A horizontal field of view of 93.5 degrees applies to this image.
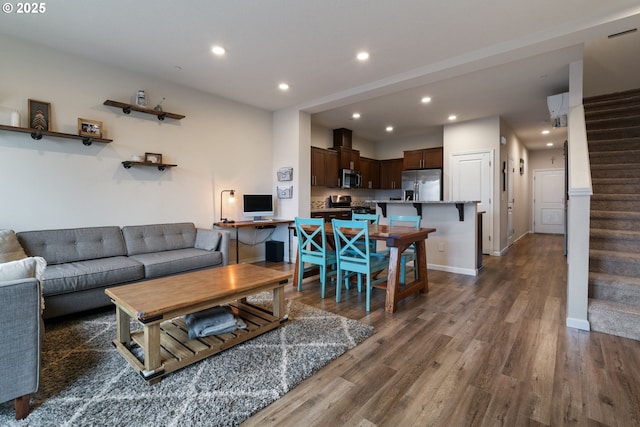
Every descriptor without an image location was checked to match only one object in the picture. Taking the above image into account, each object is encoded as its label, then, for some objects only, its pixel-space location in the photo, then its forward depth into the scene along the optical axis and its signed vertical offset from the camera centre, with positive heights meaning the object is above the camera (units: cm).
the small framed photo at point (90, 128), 334 +94
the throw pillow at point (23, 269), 154 -31
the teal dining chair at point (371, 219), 388 -13
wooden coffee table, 181 -66
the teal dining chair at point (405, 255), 345 -54
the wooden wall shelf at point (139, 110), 357 +127
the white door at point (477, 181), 582 +55
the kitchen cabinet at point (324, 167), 609 +89
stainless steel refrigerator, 652 +55
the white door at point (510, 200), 664 +19
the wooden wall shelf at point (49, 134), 292 +80
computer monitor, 495 +8
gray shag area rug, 154 -103
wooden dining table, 295 -48
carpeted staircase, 253 -6
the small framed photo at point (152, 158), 392 +69
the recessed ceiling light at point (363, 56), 331 +172
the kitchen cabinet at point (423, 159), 664 +115
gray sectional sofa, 265 -51
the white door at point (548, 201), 892 +22
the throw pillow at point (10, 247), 254 -32
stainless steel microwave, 678 +71
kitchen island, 439 -38
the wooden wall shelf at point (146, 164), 371 +59
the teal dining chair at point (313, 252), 336 -47
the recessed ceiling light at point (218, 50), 318 +172
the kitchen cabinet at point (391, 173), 792 +95
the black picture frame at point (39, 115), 306 +99
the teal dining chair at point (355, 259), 298 -52
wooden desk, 447 -21
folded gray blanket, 223 -87
